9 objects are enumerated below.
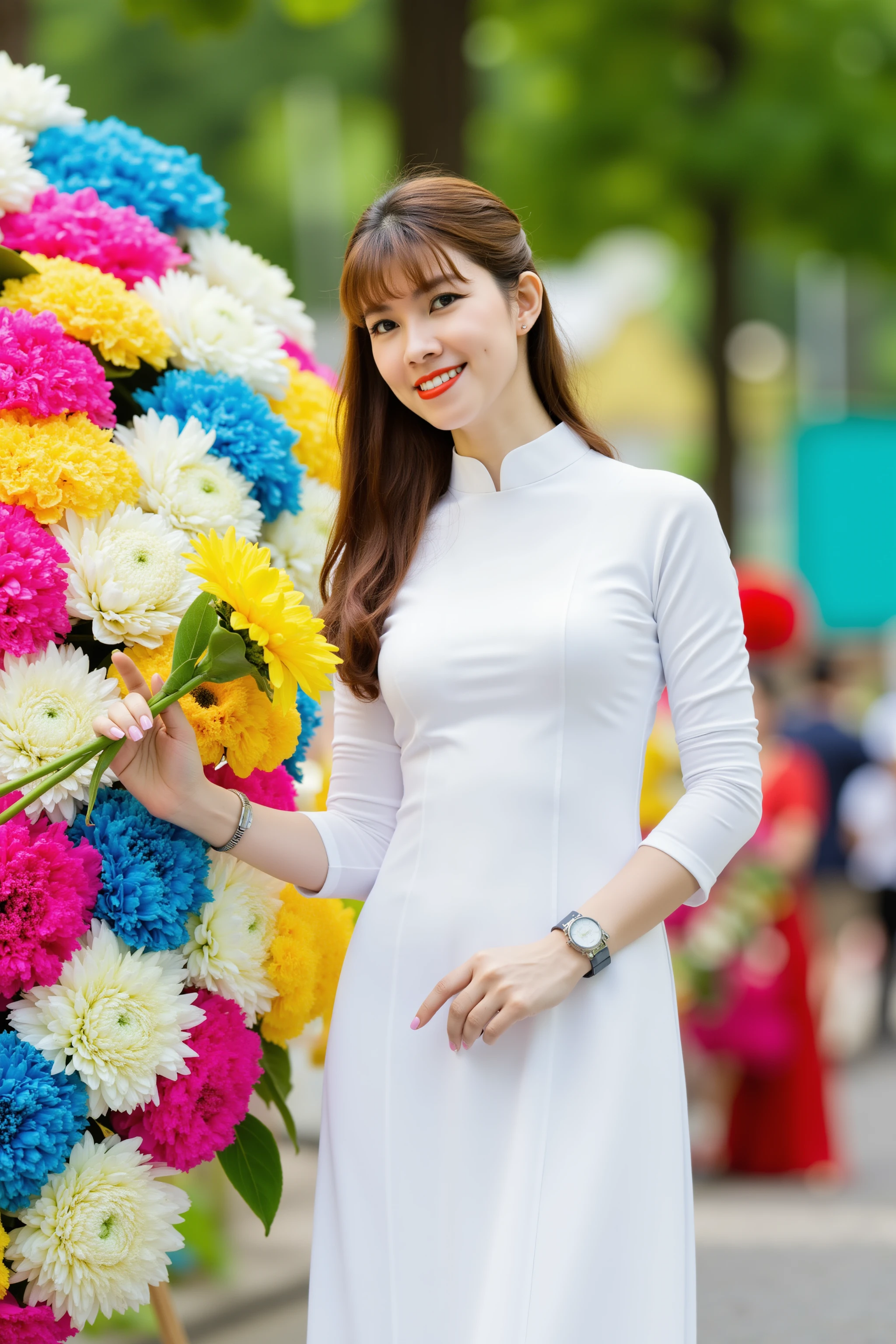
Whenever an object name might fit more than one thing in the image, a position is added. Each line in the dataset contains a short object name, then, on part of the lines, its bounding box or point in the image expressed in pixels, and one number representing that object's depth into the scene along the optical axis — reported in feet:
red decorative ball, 39.14
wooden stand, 16.01
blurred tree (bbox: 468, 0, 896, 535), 71.97
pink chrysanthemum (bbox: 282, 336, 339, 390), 18.16
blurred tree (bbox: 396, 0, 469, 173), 43.68
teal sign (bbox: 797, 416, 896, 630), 74.64
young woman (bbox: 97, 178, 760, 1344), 13.44
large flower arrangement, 13.24
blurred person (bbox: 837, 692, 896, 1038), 57.52
